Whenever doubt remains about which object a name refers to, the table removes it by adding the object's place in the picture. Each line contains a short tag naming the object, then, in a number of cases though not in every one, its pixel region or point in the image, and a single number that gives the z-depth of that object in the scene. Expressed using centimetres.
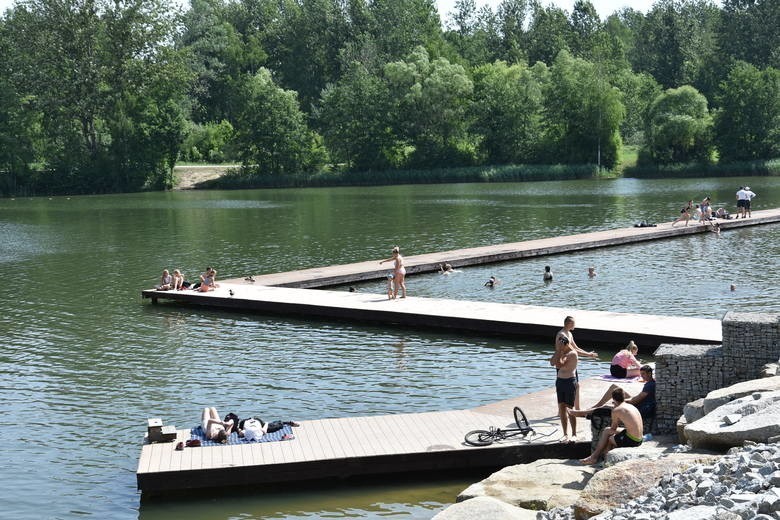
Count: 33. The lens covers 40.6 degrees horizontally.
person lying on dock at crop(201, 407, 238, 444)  1502
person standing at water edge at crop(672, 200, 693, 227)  4500
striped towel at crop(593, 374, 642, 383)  1742
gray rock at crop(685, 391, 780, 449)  1152
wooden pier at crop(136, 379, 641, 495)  1393
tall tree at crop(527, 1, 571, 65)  12781
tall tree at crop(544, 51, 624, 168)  9581
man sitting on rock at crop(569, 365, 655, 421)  1460
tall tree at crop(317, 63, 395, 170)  10031
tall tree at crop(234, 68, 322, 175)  9919
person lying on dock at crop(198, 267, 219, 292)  2927
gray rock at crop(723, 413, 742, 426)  1208
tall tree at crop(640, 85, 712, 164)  9156
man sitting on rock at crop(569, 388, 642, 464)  1338
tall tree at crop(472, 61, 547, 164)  9912
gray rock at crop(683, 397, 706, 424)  1335
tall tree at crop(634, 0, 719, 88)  12375
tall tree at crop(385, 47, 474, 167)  10006
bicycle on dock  1465
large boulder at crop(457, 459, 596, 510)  1221
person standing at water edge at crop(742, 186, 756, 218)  4675
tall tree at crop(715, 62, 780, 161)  9319
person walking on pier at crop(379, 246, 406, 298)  2733
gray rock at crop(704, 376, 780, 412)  1303
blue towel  1506
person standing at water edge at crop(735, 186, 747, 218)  4669
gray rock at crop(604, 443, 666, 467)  1238
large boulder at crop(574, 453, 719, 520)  1065
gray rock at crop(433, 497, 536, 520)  1099
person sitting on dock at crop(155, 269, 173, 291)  2972
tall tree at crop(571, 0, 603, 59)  14262
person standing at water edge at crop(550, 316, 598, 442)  1475
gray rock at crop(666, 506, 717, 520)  907
